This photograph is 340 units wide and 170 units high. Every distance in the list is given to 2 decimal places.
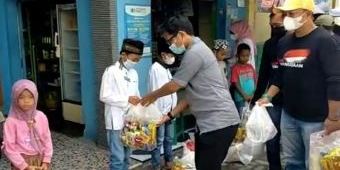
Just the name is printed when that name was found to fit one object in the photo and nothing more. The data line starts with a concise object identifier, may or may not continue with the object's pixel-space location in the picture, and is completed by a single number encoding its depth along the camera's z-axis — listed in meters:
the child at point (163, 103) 4.59
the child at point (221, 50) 5.46
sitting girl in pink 3.09
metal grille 5.07
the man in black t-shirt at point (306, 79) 2.88
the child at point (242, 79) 5.32
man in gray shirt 3.10
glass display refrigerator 6.64
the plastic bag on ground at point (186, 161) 4.57
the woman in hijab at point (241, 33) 6.98
